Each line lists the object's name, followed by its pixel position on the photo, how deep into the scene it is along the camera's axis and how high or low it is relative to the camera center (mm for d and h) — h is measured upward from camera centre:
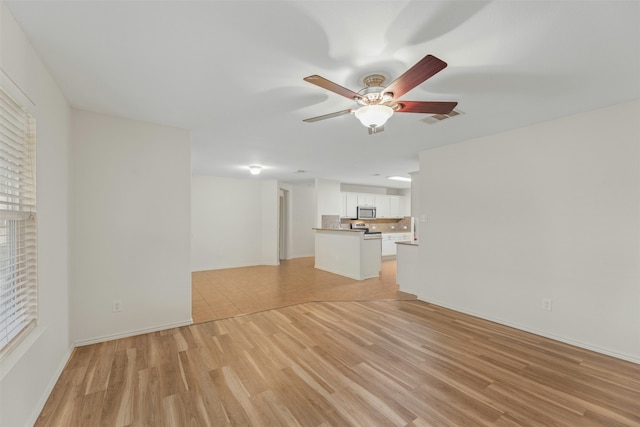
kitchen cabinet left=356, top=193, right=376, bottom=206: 8234 +399
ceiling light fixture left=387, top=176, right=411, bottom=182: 6801 +889
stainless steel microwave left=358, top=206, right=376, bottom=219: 8102 -8
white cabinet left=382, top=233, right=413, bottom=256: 8086 -906
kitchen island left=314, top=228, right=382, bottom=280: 5480 -909
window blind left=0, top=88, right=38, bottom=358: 1458 -86
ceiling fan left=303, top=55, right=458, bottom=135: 1559 +785
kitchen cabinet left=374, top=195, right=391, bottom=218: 8695 +192
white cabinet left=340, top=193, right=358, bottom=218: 7910 +201
